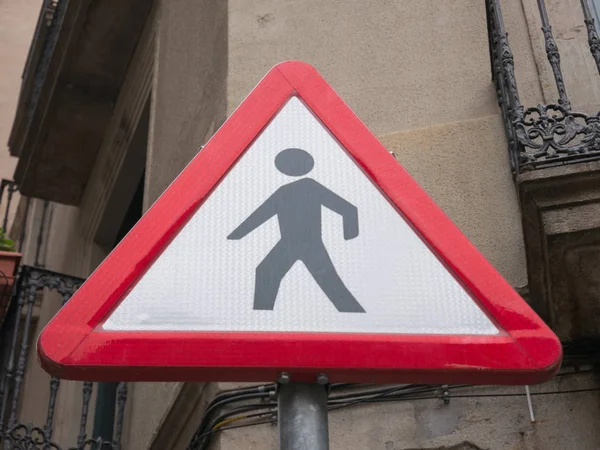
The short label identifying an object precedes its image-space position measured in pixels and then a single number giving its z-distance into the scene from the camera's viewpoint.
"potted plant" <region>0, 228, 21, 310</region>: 5.74
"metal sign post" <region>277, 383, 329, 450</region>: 1.89
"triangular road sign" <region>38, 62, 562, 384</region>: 2.12
